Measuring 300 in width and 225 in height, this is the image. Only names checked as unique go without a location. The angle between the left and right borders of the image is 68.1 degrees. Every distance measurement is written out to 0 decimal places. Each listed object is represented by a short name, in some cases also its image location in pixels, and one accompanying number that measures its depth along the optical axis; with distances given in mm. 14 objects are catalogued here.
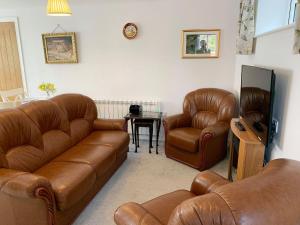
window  2443
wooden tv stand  2100
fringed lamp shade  2270
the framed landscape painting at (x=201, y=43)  3576
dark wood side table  3539
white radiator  3977
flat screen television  1882
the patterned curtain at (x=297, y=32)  1436
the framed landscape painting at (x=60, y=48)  4047
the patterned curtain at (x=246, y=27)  2662
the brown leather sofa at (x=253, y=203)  761
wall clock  3746
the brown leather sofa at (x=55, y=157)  1700
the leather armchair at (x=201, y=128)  2939
